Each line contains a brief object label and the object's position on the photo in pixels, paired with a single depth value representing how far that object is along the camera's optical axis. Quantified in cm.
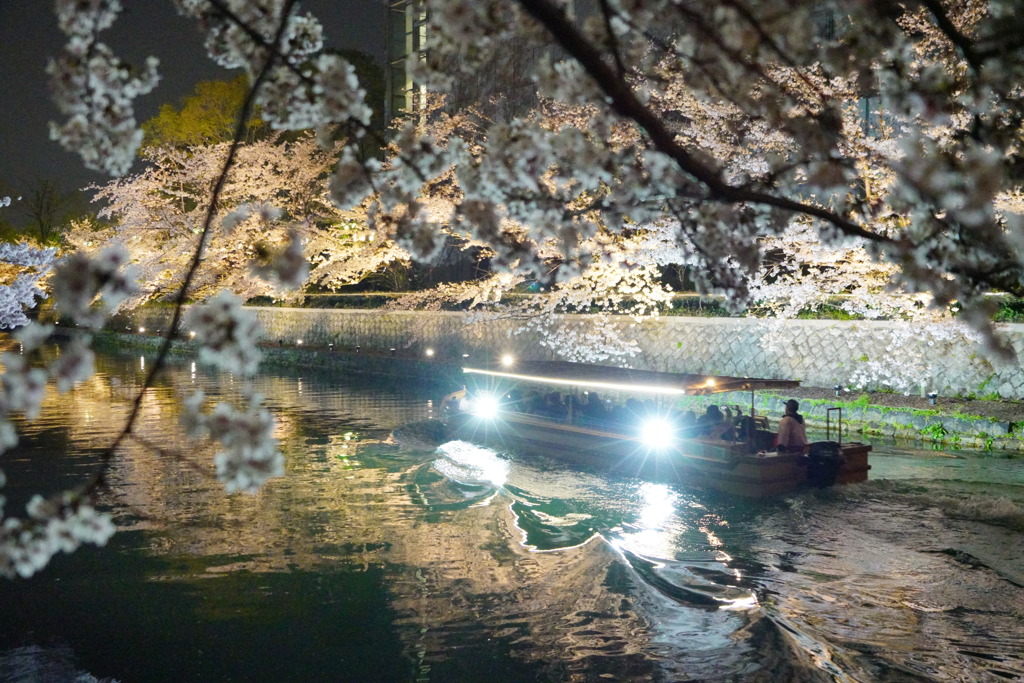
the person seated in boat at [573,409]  1473
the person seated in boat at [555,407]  1509
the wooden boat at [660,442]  1200
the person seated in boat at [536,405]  1554
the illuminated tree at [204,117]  3772
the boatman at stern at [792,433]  1227
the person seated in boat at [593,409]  1452
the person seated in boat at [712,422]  1287
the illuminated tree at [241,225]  2325
